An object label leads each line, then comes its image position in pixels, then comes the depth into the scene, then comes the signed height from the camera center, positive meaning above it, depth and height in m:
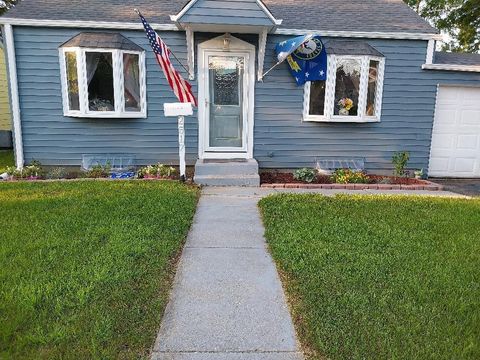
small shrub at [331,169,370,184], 7.32 -1.09
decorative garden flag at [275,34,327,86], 7.18 +1.17
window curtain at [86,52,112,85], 7.25 +1.03
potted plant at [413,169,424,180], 8.09 -1.09
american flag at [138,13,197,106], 5.90 +0.75
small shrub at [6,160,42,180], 7.18 -1.09
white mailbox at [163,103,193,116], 6.46 +0.14
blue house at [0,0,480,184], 7.28 +0.57
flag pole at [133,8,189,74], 7.34 +1.09
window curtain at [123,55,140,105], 7.44 +0.79
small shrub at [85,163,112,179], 7.38 -1.08
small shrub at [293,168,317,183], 7.40 -1.07
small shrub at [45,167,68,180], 7.38 -1.14
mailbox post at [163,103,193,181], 6.46 +0.14
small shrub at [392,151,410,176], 7.68 -0.80
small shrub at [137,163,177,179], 7.31 -1.05
